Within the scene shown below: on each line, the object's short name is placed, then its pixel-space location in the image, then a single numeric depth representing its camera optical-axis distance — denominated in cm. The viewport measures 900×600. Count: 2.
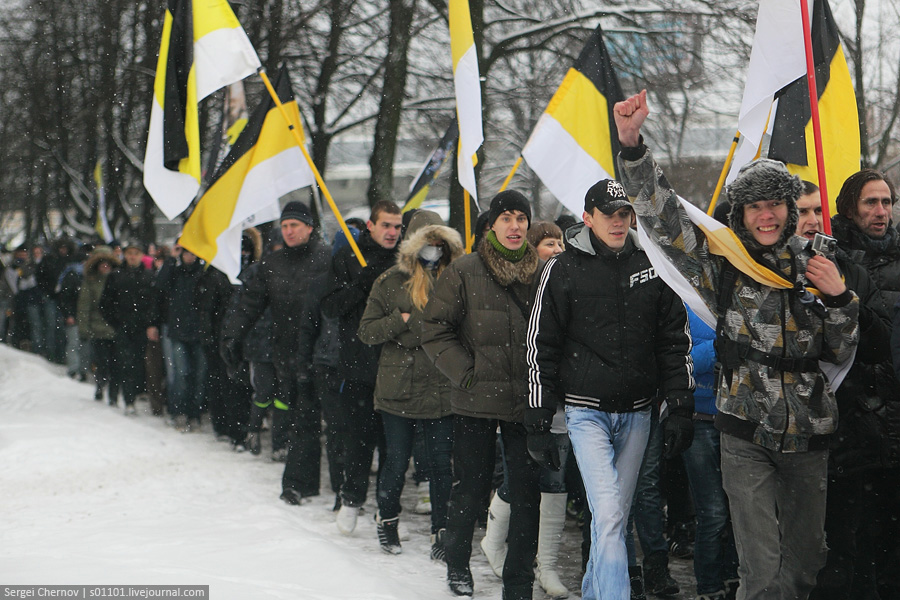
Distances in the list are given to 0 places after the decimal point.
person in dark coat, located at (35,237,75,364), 1831
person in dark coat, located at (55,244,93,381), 1539
